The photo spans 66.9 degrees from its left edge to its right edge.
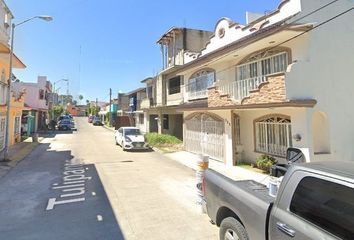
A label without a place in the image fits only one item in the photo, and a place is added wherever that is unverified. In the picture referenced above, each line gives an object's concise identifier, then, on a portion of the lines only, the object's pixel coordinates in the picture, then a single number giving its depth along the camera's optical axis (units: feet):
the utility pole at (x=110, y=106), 172.91
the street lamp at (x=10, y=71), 46.01
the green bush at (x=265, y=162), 38.52
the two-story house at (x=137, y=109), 118.40
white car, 63.10
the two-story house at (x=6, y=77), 51.25
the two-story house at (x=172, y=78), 79.05
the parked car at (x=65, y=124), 129.96
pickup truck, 8.70
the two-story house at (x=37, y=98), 111.46
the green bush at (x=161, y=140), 71.26
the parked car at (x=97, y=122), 178.34
